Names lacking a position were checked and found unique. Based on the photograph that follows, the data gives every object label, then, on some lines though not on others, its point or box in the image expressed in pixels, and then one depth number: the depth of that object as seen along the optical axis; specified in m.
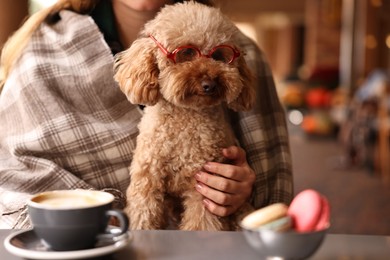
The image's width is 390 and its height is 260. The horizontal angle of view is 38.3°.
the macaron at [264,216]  0.69
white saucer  0.71
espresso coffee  0.76
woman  1.28
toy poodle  1.12
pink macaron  0.69
